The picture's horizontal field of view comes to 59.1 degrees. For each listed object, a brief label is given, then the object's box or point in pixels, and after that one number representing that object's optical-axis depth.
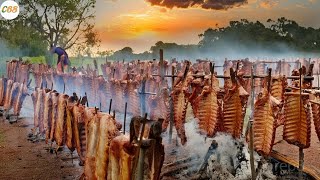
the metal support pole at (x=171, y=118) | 5.03
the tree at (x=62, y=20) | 15.86
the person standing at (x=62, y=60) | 8.08
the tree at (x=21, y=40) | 16.37
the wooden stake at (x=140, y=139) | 2.31
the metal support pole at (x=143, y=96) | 5.24
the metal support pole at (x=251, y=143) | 3.29
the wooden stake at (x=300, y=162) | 3.71
